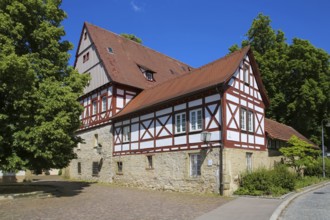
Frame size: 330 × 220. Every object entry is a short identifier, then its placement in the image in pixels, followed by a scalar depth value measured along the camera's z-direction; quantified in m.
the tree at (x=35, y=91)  16.09
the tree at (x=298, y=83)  33.47
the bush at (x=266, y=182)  16.89
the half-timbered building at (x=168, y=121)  18.38
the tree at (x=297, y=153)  23.19
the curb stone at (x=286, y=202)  11.43
